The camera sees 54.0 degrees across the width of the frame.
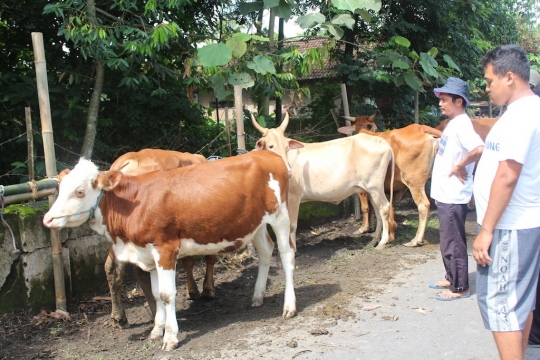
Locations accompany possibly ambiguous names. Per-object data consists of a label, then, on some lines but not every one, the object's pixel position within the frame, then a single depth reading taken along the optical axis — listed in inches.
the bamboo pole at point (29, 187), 201.3
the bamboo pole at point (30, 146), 223.9
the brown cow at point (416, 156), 340.2
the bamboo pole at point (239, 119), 287.9
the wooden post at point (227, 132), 315.9
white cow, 326.3
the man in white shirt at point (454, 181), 212.7
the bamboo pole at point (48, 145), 213.5
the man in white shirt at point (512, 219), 124.9
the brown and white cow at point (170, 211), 186.7
